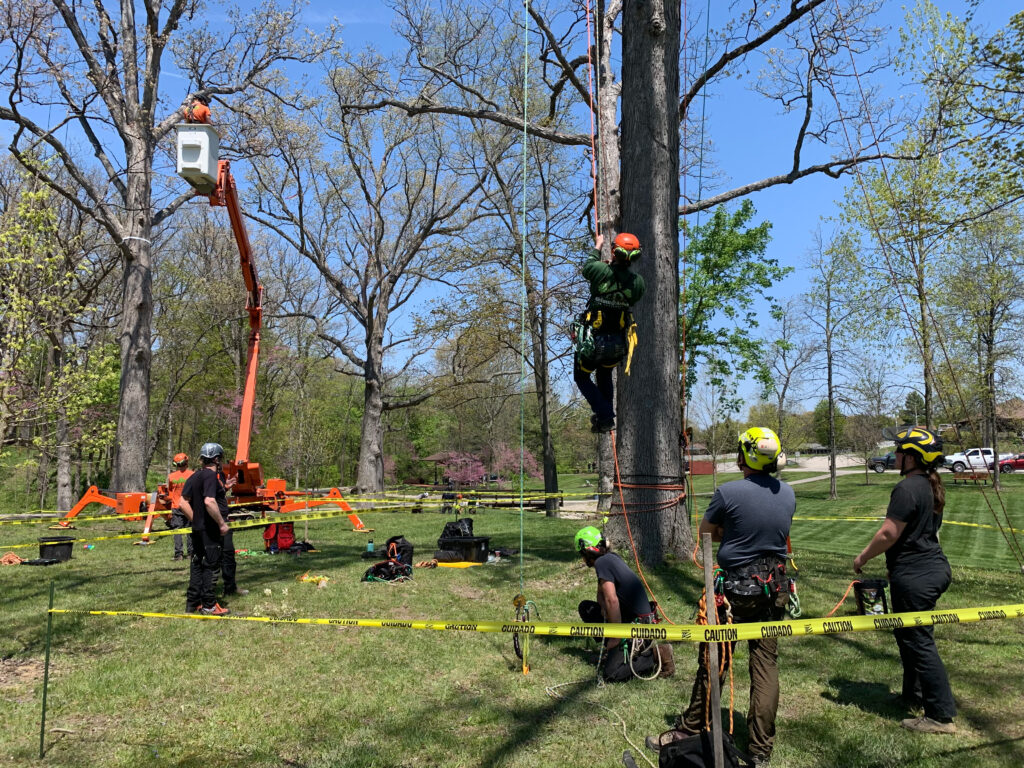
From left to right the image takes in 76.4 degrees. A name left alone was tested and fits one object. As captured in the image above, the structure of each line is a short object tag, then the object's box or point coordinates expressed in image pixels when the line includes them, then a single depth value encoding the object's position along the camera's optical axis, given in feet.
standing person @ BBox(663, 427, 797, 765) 13.28
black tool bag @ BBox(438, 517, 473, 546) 39.81
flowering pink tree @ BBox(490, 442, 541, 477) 149.18
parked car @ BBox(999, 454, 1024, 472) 135.96
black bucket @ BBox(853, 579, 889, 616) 21.77
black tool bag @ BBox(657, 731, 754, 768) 11.18
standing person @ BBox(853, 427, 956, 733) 14.79
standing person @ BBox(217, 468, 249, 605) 28.85
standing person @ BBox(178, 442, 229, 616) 25.52
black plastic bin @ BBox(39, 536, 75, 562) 36.40
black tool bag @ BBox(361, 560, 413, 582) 32.30
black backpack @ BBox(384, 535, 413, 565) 33.63
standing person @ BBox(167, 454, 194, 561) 38.89
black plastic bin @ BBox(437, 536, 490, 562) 37.63
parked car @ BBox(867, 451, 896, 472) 159.98
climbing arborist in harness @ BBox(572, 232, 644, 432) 19.19
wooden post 10.61
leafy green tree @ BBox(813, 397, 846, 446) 149.69
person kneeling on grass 18.26
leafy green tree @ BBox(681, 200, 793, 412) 93.86
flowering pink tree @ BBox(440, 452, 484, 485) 147.33
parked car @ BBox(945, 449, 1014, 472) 132.57
